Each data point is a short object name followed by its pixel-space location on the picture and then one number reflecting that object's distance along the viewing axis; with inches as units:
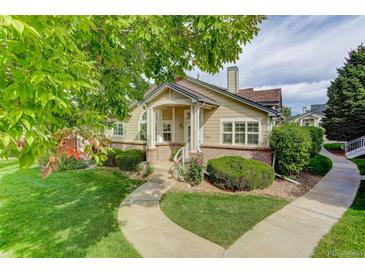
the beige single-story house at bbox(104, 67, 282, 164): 345.1
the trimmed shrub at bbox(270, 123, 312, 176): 297.8
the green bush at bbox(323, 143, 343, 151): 803.0
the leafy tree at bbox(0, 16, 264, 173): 52.1
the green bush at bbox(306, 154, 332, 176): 375.1
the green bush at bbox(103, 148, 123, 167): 435.7
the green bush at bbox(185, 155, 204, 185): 294.6
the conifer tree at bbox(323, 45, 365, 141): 612.1
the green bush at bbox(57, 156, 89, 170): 405.3
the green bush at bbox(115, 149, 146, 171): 388.8
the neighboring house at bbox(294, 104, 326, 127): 1234.0
